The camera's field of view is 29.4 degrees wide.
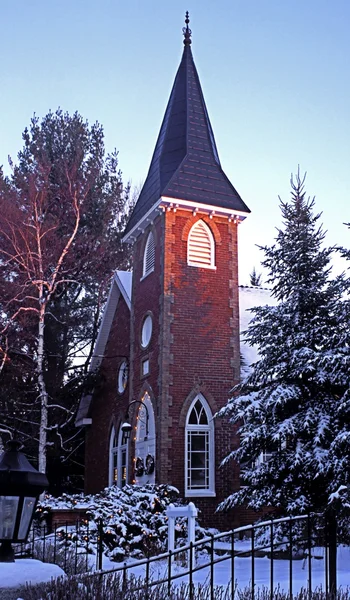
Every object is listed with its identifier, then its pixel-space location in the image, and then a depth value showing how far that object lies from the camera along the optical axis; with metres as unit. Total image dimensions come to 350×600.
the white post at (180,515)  11.67
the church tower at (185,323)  16.81
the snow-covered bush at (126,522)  13.09
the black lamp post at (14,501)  5.46
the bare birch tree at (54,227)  21.36
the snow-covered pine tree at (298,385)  12.47
